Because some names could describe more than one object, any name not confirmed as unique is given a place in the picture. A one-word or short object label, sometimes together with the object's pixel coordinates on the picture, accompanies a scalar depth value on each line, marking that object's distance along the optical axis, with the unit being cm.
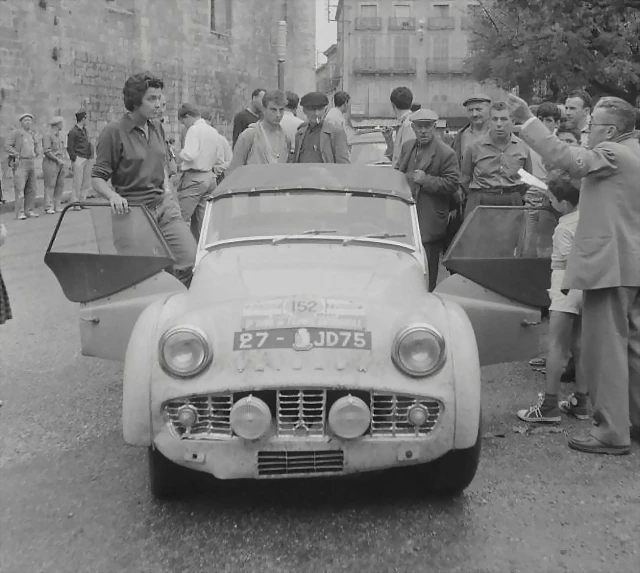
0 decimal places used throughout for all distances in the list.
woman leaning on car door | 614
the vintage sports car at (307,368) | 372
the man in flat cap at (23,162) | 1633
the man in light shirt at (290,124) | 894
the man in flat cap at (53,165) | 1786
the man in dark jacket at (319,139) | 778
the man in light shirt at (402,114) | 878
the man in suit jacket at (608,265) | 471
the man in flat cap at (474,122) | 828
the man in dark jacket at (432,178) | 707
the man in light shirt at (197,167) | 950
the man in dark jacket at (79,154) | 1898
